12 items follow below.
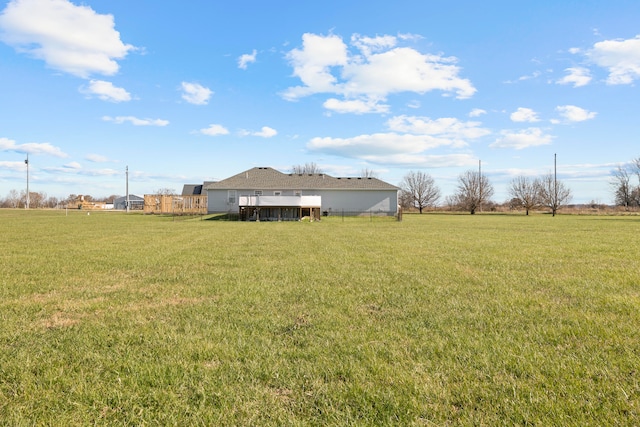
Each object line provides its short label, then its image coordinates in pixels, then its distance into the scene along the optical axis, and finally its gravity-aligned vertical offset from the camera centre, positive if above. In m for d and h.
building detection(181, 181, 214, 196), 60.22 +3.13
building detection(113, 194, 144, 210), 94.09 +1.53
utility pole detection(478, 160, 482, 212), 76.03 +4.94
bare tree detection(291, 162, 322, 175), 89.44 +9.51
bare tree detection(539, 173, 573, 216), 65.38 +3.02
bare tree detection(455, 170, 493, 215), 76.00 +3.89
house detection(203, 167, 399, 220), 46.00 +2.38
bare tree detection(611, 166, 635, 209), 71.75 +3.35
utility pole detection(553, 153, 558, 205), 62.06 +4.30
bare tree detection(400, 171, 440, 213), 78.44 +3.63
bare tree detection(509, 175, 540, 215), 71.19 +2.99
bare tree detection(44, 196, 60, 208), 103.62 +1.46
